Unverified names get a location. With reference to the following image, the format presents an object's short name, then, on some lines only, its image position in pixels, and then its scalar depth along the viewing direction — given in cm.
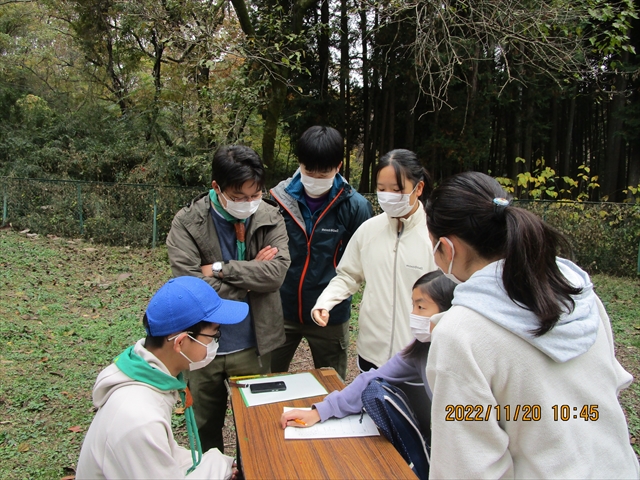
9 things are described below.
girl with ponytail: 110
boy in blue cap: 151
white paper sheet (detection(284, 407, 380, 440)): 180
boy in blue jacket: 277
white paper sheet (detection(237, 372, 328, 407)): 210
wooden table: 157
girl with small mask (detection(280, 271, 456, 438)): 190
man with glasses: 240
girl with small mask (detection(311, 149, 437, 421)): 237
